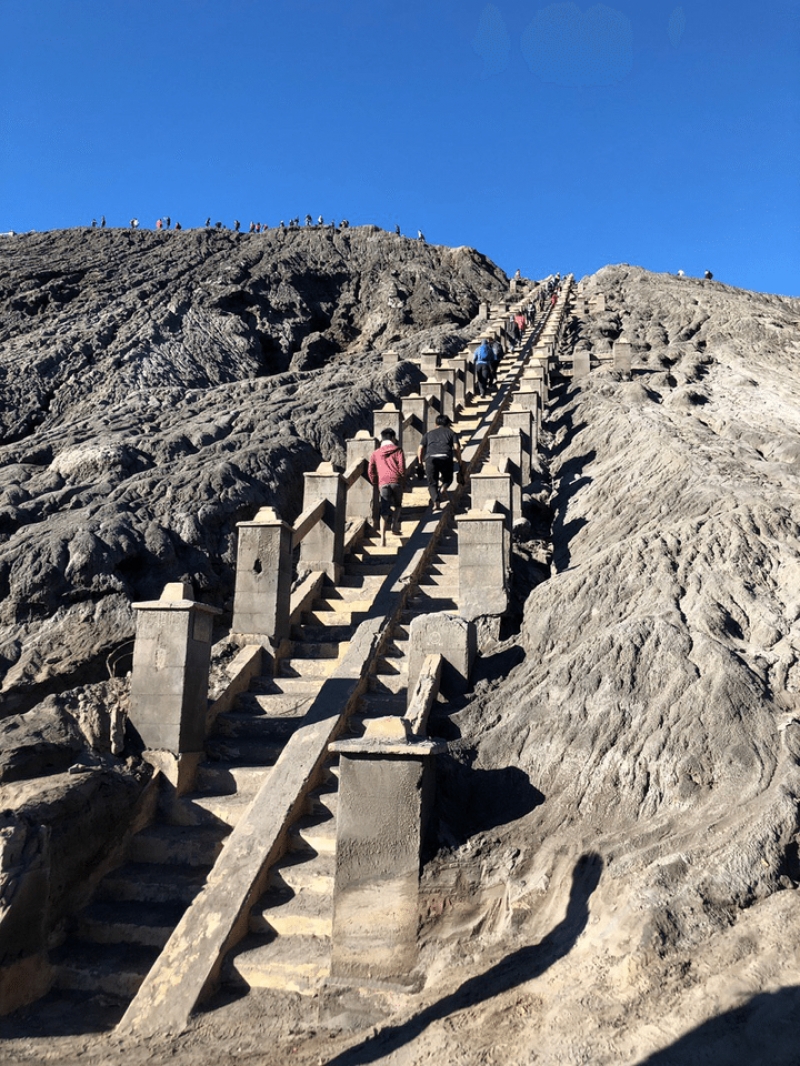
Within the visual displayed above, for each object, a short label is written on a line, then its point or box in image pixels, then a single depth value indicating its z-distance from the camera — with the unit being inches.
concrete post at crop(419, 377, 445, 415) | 728.3
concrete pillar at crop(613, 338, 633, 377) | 904.5
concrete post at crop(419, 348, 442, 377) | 944.9
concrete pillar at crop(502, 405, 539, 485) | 608.5
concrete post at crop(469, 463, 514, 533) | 472.1
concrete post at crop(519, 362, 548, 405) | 810.8
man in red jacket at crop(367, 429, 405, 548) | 502.6
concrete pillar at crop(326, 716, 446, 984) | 216.4
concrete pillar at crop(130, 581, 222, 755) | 297.3
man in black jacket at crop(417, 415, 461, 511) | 518.3
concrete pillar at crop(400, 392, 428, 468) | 669.3
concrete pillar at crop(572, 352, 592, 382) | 945.5
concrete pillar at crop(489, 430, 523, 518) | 545.3
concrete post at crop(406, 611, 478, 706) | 306.7
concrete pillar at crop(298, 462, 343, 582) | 451.2
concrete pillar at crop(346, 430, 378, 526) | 522.6
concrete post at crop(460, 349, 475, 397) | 878.4
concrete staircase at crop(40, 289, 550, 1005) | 231.8
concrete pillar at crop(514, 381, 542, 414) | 752.3
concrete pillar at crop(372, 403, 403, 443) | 663.8
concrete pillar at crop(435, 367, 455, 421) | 767.7
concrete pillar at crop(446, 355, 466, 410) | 820.3
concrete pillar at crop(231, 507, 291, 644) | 374.3
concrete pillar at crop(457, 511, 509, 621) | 376.8
